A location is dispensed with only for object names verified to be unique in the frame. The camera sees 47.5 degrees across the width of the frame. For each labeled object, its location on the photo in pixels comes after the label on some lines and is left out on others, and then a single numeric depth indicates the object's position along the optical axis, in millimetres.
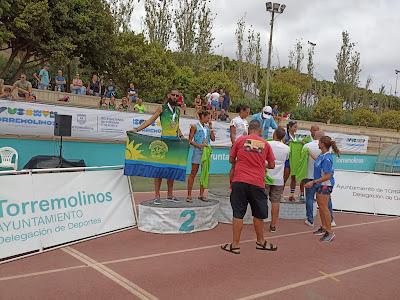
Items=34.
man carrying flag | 8125
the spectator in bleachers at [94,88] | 23203
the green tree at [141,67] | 28281
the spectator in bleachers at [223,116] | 22250
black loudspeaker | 11758
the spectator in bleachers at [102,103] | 19781
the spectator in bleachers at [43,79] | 20327
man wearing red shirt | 6680
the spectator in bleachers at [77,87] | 21722
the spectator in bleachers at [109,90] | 23648
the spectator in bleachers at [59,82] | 21547
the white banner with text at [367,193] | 11336
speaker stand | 11398
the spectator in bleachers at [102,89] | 24412
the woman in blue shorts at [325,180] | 7855
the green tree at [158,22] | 38438
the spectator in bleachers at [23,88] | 15374
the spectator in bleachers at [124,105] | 19012
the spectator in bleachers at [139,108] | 18048
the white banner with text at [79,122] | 13164
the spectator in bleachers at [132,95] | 21938
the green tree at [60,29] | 22391
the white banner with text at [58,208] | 5957
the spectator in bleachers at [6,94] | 13430
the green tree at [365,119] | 44312
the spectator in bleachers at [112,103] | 19616
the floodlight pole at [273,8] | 26006
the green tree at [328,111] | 40094
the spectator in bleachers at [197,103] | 19267
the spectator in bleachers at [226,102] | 24283
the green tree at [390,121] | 45406
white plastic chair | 11708
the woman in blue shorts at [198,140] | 8727
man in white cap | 9930
